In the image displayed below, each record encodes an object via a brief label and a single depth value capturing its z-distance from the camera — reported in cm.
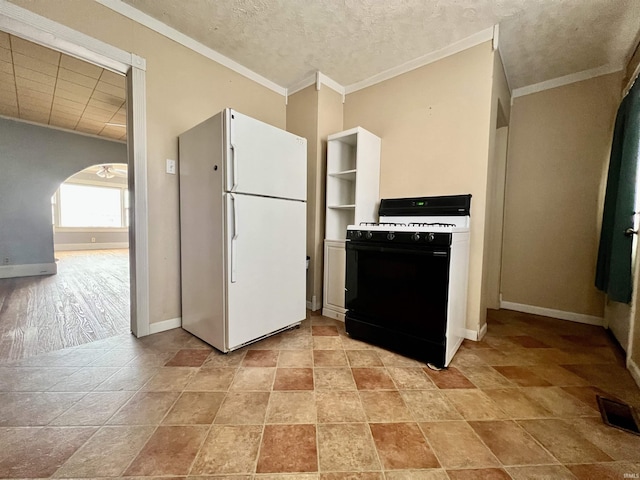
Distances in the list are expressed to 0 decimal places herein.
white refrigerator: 177
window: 831
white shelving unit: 254
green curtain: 190
